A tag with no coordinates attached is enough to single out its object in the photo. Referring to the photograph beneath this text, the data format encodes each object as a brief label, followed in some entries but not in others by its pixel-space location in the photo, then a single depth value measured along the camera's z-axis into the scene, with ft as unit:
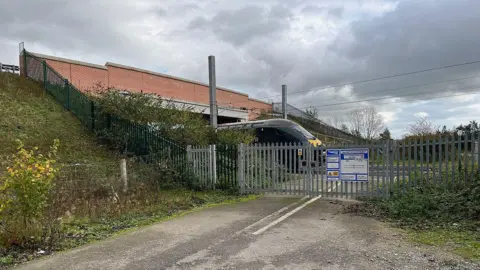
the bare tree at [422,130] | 114.38
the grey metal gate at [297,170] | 29.91
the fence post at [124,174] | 32.63
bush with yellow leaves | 18.13
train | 59.26
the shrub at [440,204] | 22.71
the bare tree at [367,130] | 164.89
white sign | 31.17
